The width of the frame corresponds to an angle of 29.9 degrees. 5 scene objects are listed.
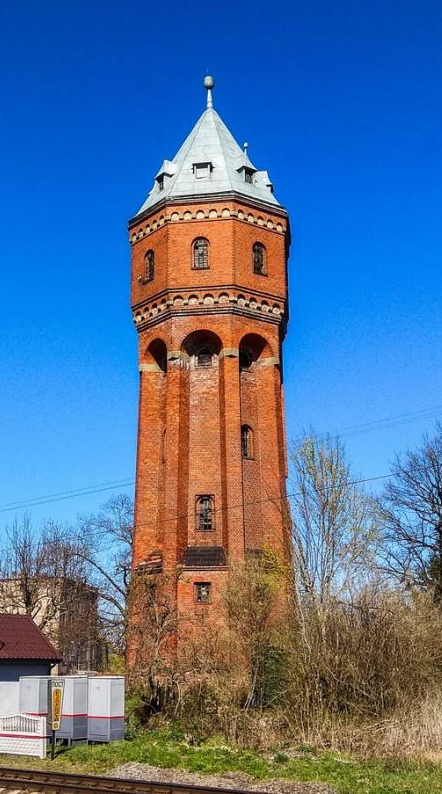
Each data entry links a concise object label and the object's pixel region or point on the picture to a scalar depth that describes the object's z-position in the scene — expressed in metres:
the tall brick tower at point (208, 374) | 27.36
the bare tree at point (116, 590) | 38.09
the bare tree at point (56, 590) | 42.12
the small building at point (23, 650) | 21.66
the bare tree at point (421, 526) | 35.62
